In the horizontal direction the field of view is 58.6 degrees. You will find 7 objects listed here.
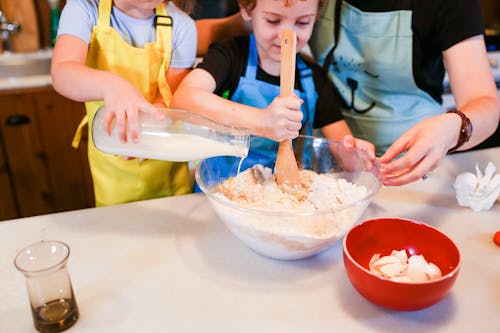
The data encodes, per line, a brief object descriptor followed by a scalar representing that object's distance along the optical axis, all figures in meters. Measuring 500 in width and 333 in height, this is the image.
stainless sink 2.13
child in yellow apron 1.10
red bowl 0.64
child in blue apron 0.92
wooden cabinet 1.95
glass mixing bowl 0.75
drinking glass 0.65
